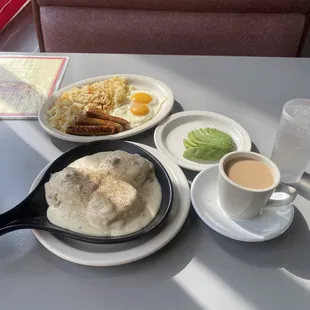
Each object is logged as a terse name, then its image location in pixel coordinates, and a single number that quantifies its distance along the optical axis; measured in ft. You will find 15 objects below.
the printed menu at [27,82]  3.51
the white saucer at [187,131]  2.95
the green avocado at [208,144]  2.92
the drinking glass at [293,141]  2.66
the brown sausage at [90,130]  3.15
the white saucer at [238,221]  2.33
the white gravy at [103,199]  2.26
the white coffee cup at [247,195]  2.27
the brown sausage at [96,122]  3.20
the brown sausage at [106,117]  3.24
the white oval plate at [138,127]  3.11
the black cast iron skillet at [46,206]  2.23
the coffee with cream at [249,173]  2.33
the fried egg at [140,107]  3.35
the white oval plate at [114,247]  2.19
